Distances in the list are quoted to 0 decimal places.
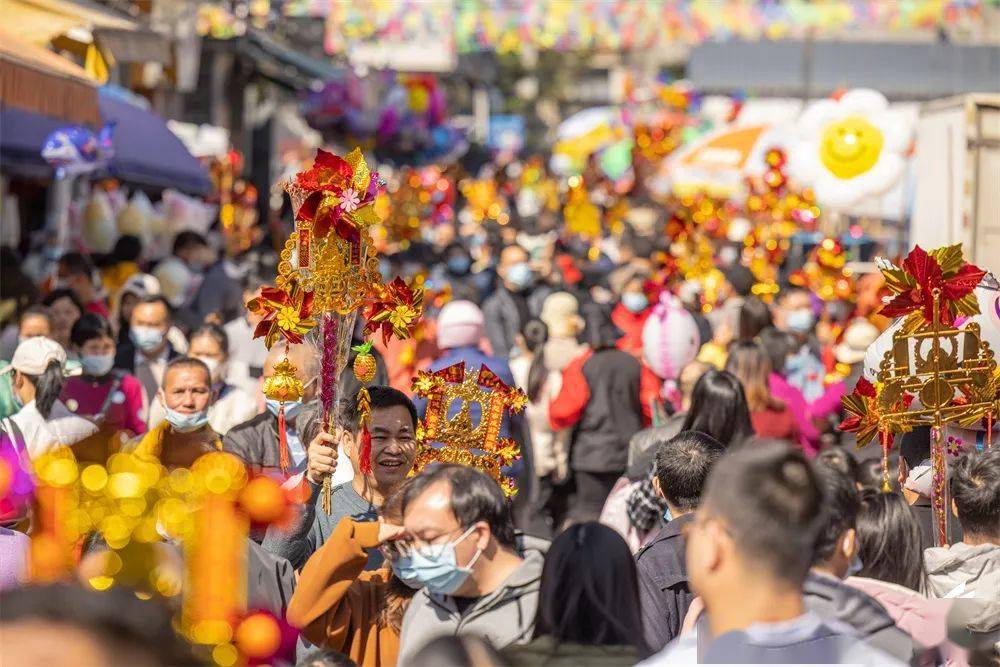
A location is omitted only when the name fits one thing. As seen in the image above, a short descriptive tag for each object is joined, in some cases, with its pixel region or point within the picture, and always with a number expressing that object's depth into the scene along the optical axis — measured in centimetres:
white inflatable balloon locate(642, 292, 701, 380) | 1909
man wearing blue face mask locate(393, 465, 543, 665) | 810
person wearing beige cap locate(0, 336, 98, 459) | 1326
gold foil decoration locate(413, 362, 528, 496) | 1093
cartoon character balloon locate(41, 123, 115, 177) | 2398
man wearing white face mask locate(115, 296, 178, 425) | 1802
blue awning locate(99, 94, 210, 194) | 2759
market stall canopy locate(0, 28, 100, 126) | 1831
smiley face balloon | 2619
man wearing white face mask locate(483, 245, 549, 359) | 2419
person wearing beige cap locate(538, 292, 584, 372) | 1994
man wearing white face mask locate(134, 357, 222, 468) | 1296
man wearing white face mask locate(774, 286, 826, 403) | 1969
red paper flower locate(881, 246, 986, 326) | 1138
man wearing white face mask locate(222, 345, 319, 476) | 1238
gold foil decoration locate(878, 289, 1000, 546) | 1140
